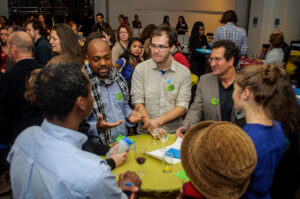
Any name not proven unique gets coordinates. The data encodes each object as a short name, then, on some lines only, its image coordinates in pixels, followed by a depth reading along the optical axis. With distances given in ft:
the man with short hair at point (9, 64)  12.07
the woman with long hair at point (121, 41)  15.23
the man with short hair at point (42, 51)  13.75
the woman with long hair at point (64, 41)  10.86
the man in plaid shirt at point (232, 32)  18.58
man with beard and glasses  8.63
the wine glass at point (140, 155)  6.09
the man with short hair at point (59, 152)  3.47
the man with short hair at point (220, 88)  8.36
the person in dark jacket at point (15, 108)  7.62
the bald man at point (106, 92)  7.27
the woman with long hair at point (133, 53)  13.82
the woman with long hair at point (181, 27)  37.45
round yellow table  5.39
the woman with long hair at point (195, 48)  22.30
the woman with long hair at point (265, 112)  4.46
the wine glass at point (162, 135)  6.86
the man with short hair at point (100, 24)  29.86
